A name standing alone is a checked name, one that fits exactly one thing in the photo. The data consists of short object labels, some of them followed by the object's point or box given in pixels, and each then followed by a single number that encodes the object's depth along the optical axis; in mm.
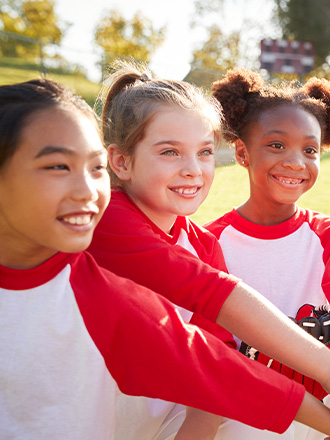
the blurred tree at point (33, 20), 23203
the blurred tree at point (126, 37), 25359
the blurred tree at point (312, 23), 28594
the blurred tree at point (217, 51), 28484
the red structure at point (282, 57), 26562
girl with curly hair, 2172
